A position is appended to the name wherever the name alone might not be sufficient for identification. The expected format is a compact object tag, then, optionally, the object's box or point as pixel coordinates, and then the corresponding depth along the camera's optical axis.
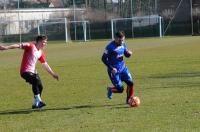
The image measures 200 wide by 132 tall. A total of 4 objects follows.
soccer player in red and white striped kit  13.15
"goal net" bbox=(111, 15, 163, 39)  69.50
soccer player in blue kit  13.23
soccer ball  12.73
